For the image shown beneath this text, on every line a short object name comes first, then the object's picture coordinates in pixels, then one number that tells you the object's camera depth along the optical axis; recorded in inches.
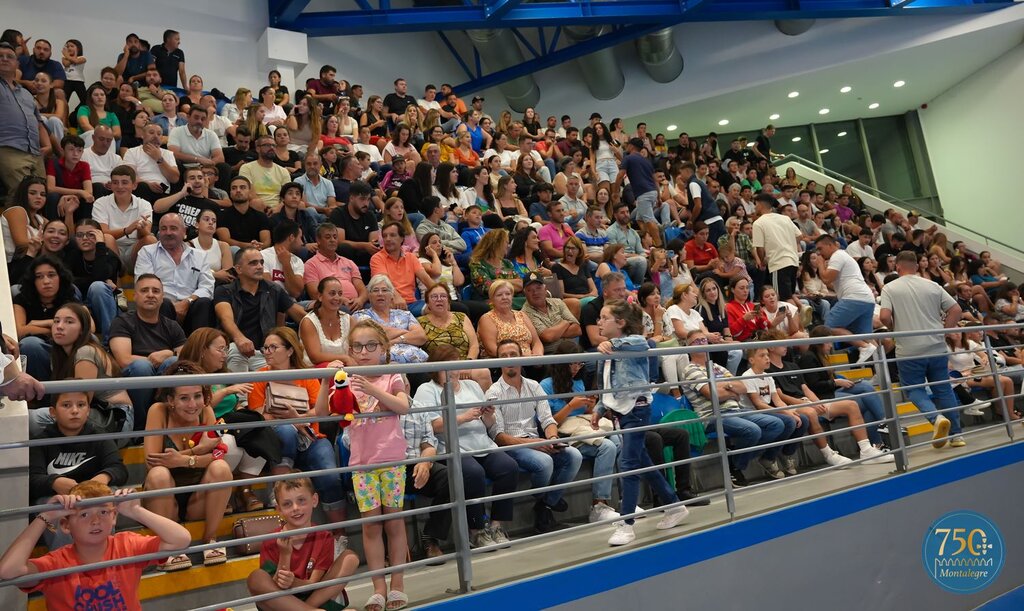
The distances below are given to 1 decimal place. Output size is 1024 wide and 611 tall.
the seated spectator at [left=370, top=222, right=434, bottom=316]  251.9
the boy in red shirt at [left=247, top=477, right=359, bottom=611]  114.3
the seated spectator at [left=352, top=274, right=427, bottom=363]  204.8
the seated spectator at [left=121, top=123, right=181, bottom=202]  275.9
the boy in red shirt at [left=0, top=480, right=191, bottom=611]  98.5
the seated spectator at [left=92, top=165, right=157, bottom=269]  231.8
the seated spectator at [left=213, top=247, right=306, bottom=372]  202.5
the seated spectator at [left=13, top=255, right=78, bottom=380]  179.3
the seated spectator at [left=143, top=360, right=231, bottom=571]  133.2
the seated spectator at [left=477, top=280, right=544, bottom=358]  223.5
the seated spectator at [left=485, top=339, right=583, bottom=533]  170.6
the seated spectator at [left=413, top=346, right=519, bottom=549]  154.6
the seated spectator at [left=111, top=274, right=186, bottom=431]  173.5
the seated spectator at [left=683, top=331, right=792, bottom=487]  210.7
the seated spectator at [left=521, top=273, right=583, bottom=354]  248.5
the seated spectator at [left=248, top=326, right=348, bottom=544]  146.6
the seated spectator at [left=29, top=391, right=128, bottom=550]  130.6
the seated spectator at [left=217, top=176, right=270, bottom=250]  259.6
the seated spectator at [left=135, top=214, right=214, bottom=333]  213.3
